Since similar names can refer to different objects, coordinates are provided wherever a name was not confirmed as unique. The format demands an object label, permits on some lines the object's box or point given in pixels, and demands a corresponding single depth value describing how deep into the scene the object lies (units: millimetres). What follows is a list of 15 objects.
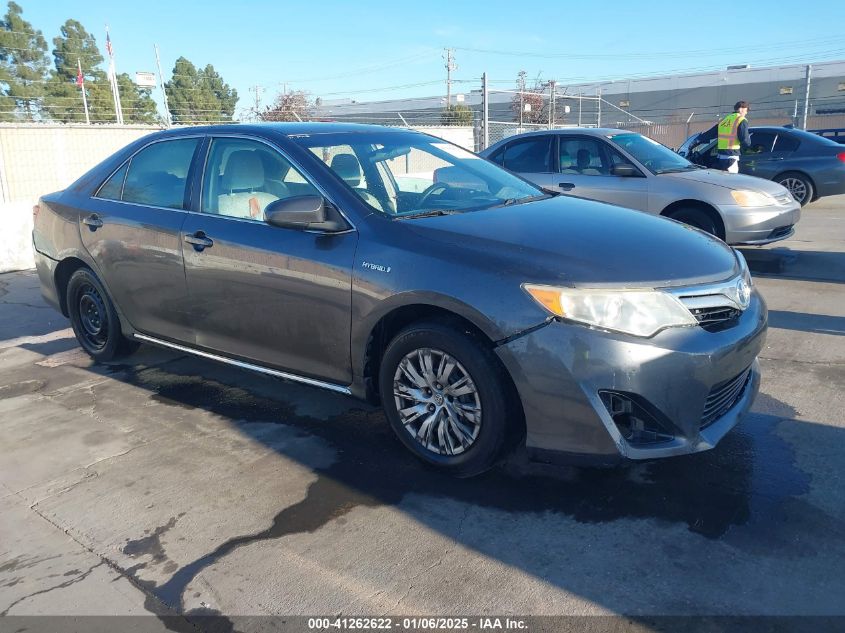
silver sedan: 7527
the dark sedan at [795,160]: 11992
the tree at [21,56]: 34594
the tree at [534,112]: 38800
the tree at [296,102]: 41628
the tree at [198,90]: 48438
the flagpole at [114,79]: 19500
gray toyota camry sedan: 2914
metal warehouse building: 42375
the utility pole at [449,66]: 58562
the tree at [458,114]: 29966
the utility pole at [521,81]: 48694
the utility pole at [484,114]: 15797
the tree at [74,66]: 37688
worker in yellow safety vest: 10686
